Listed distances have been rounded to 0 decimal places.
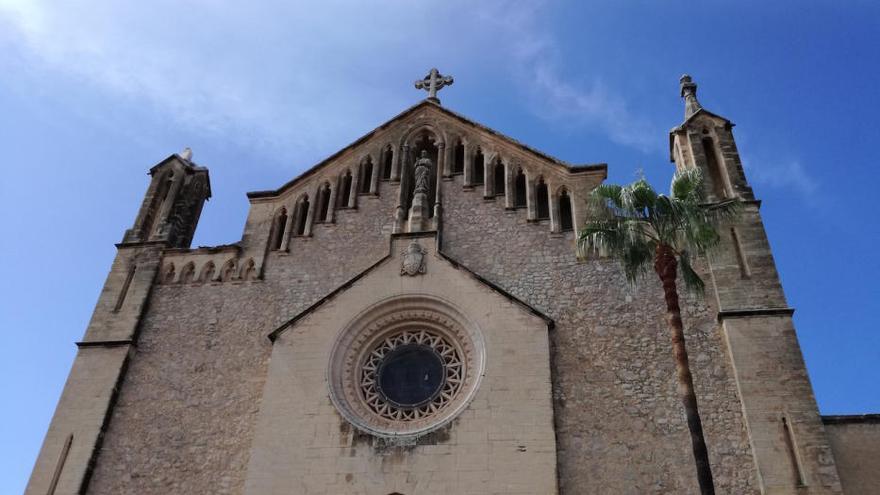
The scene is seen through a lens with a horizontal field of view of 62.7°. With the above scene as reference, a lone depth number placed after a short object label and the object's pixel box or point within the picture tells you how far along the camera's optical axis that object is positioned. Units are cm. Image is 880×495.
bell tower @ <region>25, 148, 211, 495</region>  1641
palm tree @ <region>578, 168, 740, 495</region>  1416
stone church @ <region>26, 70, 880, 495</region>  1458
